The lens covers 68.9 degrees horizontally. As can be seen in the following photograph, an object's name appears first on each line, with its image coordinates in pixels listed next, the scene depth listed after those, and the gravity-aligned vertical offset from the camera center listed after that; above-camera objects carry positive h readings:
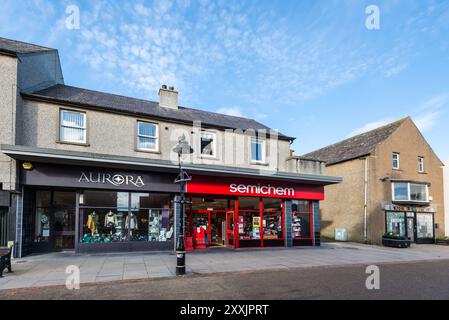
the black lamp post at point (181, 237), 9.92 -1.49
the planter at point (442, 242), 24.00 -3.98
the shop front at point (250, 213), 16.64 -1.35
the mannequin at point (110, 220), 14.59 -1.41
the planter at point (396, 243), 20.55 -3.46
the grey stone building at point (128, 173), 13.02 +0.68
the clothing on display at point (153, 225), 15.30 -1.72
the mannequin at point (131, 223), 14.82 -1.56
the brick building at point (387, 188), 22.70 -0.01
